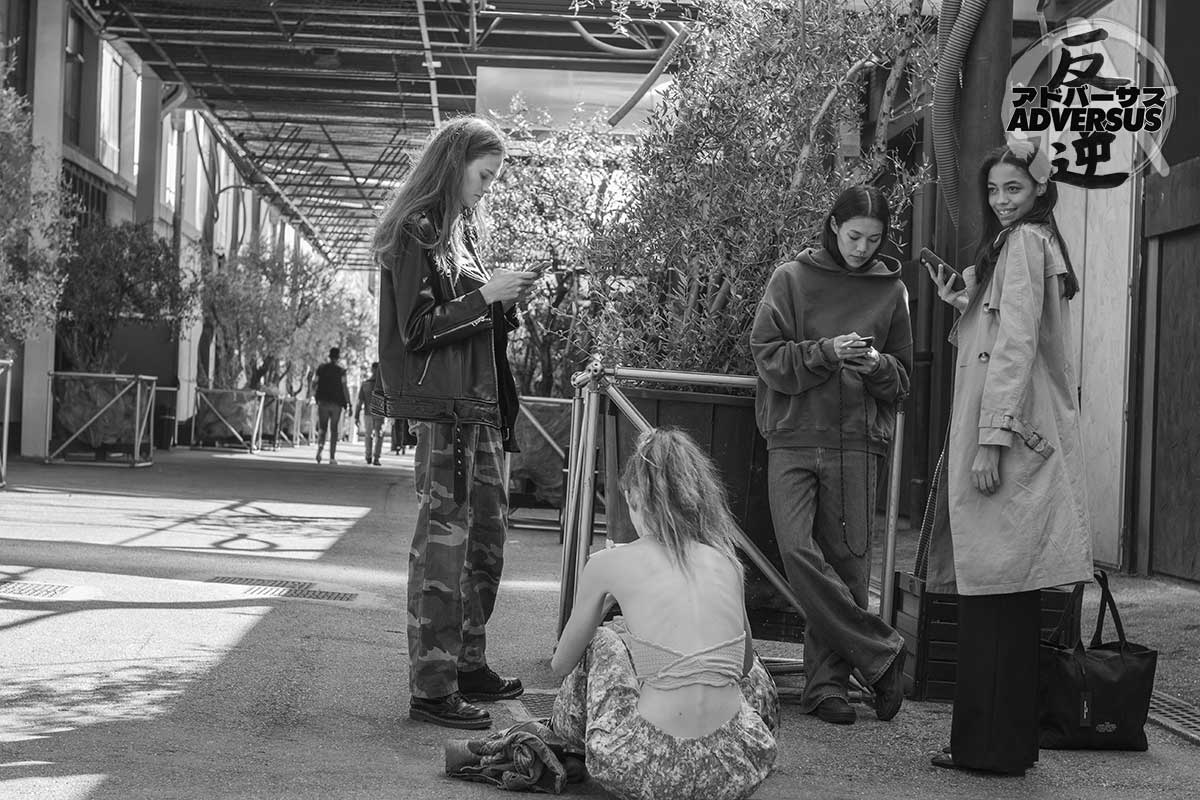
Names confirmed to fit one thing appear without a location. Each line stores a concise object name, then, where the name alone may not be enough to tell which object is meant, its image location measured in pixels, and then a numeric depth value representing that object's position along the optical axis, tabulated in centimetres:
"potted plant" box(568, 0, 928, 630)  605
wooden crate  539
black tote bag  477
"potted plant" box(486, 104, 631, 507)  1332
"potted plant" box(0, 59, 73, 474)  1576
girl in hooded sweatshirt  515
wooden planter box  562
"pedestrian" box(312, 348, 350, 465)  2512
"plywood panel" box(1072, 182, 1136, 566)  1072
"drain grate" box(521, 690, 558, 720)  505
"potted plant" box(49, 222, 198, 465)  1880
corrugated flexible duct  474
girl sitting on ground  368
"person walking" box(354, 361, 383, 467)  2547
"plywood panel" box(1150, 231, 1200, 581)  951
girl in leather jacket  474
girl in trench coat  434
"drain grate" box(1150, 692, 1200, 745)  524
